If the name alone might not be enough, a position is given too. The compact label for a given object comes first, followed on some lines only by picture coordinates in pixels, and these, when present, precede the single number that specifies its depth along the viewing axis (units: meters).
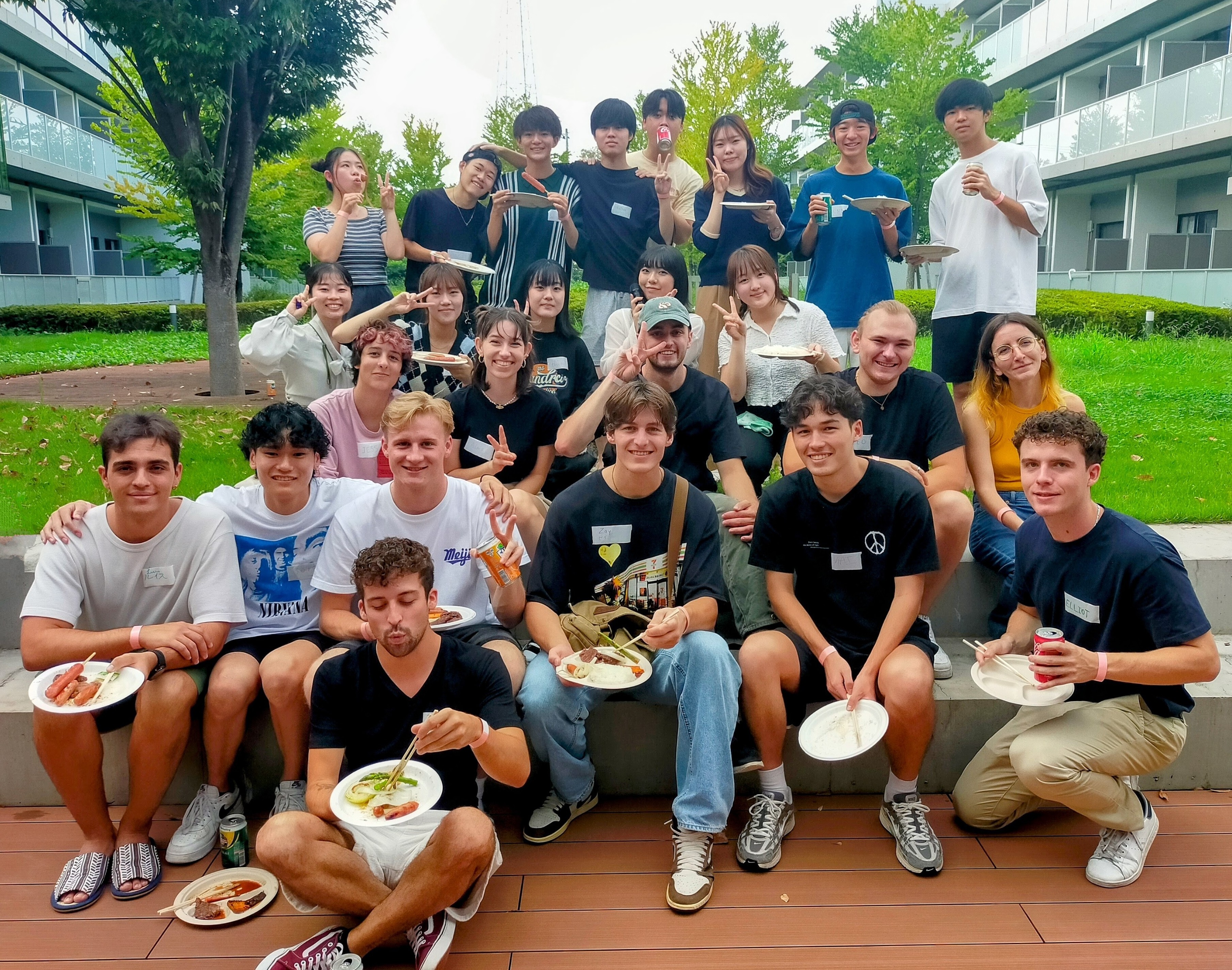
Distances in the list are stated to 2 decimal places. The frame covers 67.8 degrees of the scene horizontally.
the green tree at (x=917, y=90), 20.06
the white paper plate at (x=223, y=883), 2.95
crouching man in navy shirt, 3.00
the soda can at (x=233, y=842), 3.26
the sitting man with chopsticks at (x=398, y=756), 2.67
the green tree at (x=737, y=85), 21.97
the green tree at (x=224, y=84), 9.01
